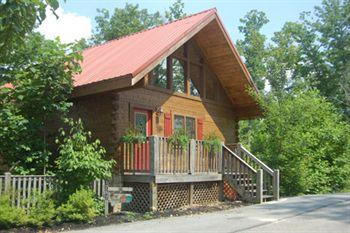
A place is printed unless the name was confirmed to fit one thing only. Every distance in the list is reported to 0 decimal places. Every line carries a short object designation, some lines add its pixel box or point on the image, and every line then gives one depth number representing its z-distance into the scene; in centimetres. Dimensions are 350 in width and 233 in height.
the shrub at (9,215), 1001
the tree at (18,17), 790
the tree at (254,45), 3959
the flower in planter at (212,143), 1594
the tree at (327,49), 4041
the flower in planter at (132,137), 1409
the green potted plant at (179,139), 1437
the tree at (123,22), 4694
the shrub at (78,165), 1173
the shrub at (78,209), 1100
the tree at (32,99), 1312
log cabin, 1402
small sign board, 1246
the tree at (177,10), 4447
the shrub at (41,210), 1038
